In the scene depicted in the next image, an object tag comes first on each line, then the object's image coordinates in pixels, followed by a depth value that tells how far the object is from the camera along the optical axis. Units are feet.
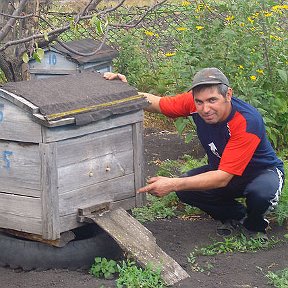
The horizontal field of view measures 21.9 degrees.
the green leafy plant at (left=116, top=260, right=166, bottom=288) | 14.60
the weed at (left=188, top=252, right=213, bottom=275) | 16.08
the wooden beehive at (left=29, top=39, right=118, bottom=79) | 25.93
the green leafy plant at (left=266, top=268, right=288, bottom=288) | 15.21
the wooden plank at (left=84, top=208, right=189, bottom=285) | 15.23
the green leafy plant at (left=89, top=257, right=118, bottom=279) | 15.34
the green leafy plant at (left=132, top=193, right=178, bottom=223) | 19.76
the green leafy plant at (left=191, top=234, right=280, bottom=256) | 17.28
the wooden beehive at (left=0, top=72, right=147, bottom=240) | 14.75
